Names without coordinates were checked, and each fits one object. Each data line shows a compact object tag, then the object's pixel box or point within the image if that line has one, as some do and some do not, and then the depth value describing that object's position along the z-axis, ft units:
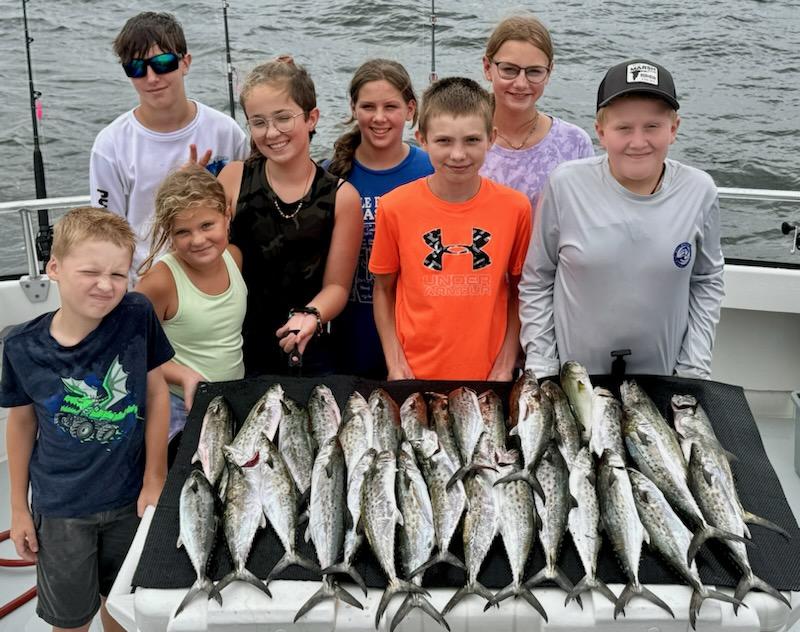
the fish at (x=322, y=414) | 7.39
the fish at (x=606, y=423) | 7.02
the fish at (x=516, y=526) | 5.65
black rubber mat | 5.85
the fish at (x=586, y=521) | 5.70
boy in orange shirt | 8.71
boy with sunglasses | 10.03
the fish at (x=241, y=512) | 5.85
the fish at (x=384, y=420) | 7.16
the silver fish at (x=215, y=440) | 7.01
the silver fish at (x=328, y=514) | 5.69
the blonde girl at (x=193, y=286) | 8.39
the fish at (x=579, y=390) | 7.39
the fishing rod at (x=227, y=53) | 17.39
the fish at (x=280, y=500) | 5.97
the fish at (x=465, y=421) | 6.99
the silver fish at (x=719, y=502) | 5.72
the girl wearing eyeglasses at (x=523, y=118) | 9.73
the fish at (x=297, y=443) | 6.94
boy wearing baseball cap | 7.87
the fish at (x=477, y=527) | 5.69
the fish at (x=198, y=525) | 5.76
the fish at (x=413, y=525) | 5.57
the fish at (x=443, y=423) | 7.00
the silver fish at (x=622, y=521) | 5.63
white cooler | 5.56
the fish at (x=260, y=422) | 7.18
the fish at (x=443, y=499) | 5.96
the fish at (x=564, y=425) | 7.03
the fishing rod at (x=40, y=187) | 12.80
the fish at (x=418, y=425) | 6.97
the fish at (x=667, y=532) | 5.58
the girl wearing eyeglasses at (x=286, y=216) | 9.24
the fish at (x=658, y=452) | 6.39
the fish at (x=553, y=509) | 5.77
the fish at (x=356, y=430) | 7.00
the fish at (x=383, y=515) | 5.70
